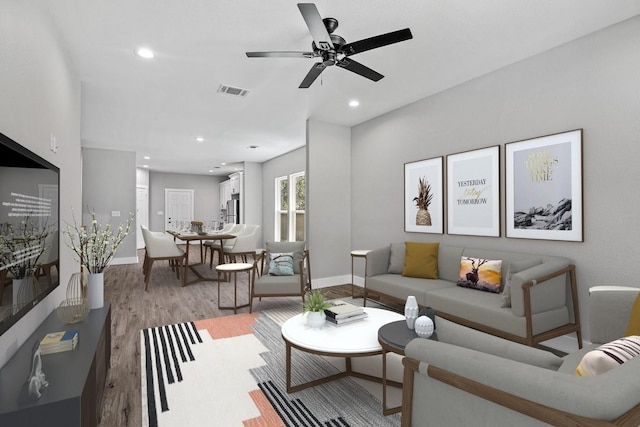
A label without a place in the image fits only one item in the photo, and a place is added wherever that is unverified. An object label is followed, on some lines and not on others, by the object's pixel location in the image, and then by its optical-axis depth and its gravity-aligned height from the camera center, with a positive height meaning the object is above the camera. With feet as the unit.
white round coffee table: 7.07 -2.87
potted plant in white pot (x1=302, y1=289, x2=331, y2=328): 8.17 -2.40
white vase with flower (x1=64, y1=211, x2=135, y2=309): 8.03 -1.13
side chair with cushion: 13.19 -2.48
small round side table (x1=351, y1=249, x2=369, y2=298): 15.32 -1.84
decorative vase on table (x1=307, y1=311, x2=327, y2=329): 8.16 -2.60
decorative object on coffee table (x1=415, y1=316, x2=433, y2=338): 7.00 -2.42
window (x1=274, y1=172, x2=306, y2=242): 25.89 +0.78
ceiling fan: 7.07 +4.09
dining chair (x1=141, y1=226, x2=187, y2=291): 17.97 -1.96
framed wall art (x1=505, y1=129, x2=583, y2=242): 9.70 +0.86
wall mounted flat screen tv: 4.63 -0.28
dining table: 18.43 -1.38
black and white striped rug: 6.68 -4.12
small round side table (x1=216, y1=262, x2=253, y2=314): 13.65 -2.27
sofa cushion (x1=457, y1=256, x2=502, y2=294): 10.67 -2.00
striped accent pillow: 3.44 -1.52
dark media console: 3.92 -2.32
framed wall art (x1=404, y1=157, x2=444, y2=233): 13.88 +0.81
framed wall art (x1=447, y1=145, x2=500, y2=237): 11.80 +0.85
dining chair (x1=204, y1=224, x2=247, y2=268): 22.88 -1.92
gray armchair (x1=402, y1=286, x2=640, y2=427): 2.77 -1.73
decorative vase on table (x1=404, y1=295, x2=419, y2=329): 7.69 -2.31
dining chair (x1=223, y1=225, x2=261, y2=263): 20.76 -2.07
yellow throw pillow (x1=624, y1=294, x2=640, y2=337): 5.89 -1.95
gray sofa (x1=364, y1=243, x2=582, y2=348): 8.54 -2.56
